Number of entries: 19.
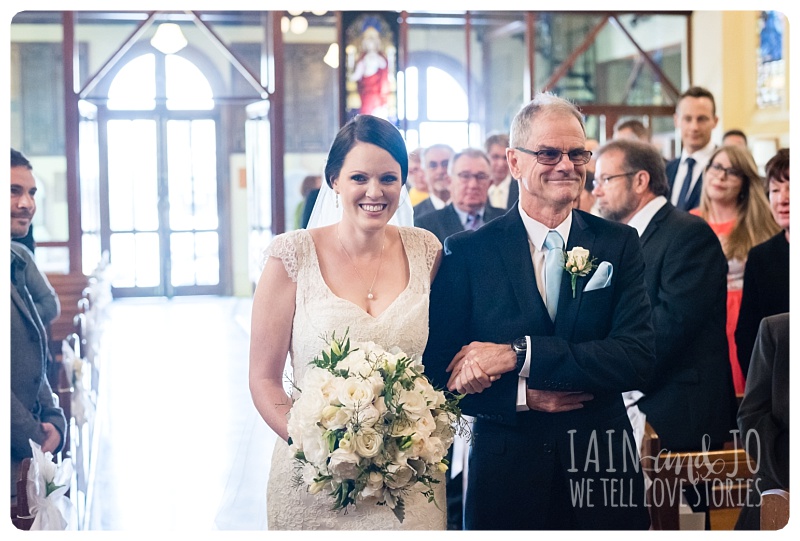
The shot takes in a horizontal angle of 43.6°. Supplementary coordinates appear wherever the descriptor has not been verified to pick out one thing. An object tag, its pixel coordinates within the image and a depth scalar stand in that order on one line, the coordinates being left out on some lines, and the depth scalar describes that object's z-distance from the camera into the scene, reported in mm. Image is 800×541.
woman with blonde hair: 4727
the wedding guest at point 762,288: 3912
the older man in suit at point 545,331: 2840
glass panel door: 13914
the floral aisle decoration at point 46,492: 2842
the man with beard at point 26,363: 3104
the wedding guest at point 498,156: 5828
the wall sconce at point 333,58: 10850
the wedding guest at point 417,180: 7047
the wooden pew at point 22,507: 2791
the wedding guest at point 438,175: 5832
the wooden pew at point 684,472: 3525
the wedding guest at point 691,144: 5695
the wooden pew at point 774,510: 2836
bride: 2752
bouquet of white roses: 2410
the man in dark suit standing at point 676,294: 3662
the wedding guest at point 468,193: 4781
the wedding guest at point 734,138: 7520
